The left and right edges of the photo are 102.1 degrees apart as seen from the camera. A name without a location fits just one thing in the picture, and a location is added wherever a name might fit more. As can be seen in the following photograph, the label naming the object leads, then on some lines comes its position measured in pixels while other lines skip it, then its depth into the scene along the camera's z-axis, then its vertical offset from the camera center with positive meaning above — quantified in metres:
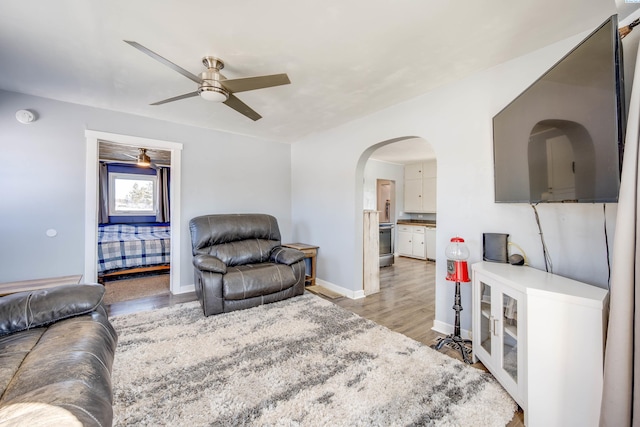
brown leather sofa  0.80 -0.62
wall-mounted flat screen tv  1.18 +0.46
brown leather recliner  2.88 -0.65
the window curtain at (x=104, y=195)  5.99 +0.42
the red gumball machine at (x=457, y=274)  2.16 -0.53
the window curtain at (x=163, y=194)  6.66 +0.49
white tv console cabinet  1.24 -0.71
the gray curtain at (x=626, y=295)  0.98 -0.33
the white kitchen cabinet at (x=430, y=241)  6.06 -0.69
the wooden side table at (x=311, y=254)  4.07 -0.66
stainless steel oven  5.38 -0.69
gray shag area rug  1.48 -1.15
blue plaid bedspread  4.40 -0.63
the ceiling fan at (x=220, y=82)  1.92 +1.01
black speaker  2.10 -0.30
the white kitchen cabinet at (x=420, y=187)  6.35 +0.64
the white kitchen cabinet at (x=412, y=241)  6.25 -0.74
